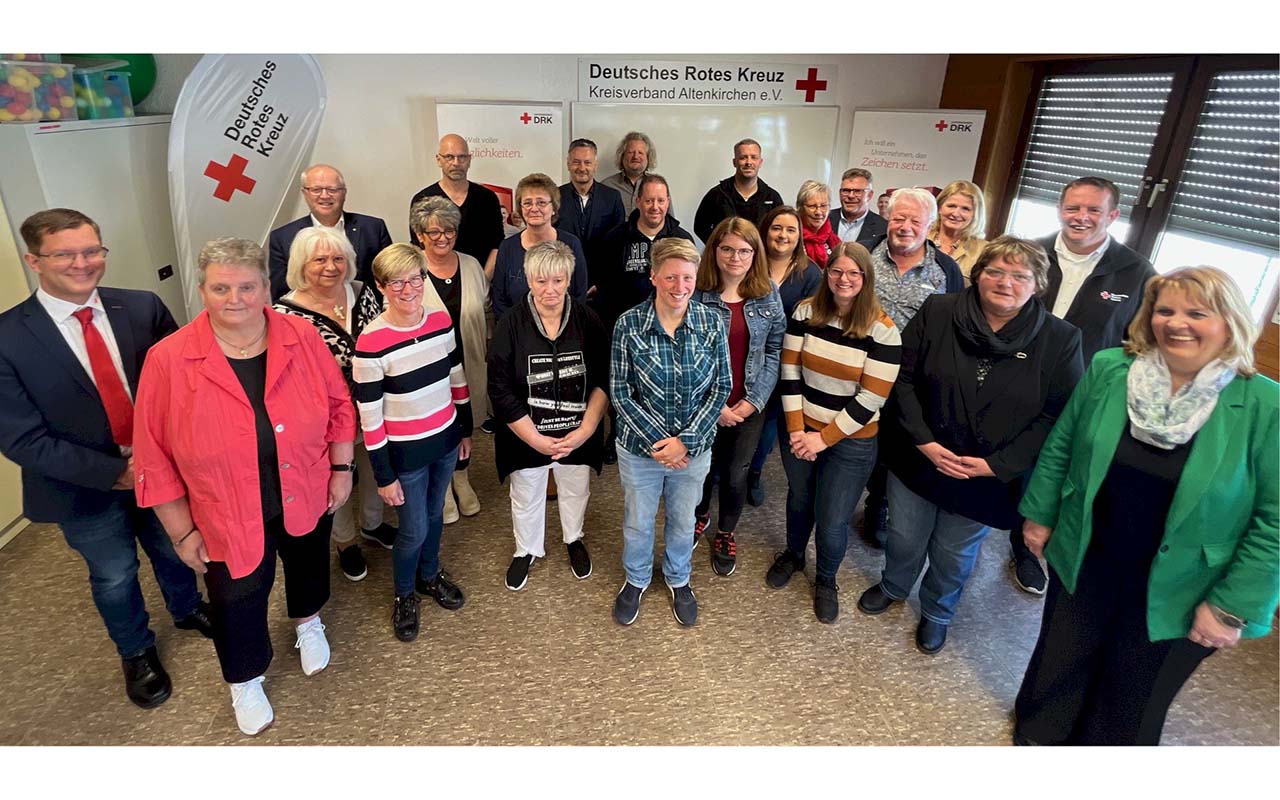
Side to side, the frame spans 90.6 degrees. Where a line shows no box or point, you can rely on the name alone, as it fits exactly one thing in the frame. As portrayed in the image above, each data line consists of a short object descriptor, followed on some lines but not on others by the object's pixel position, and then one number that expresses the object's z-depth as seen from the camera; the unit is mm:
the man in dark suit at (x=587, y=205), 3404
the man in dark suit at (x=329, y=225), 2434
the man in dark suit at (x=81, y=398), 1542
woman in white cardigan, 2414
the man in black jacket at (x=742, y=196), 3611
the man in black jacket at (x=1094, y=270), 2166
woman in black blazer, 1792
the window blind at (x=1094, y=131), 3340
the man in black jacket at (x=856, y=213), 3230
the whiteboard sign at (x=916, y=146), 4375
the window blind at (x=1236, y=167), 2688
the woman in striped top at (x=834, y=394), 2041
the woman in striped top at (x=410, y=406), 1865
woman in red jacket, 1479
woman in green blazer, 1354
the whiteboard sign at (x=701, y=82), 4438
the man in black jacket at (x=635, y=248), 3059
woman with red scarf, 2936
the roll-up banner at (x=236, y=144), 3281
